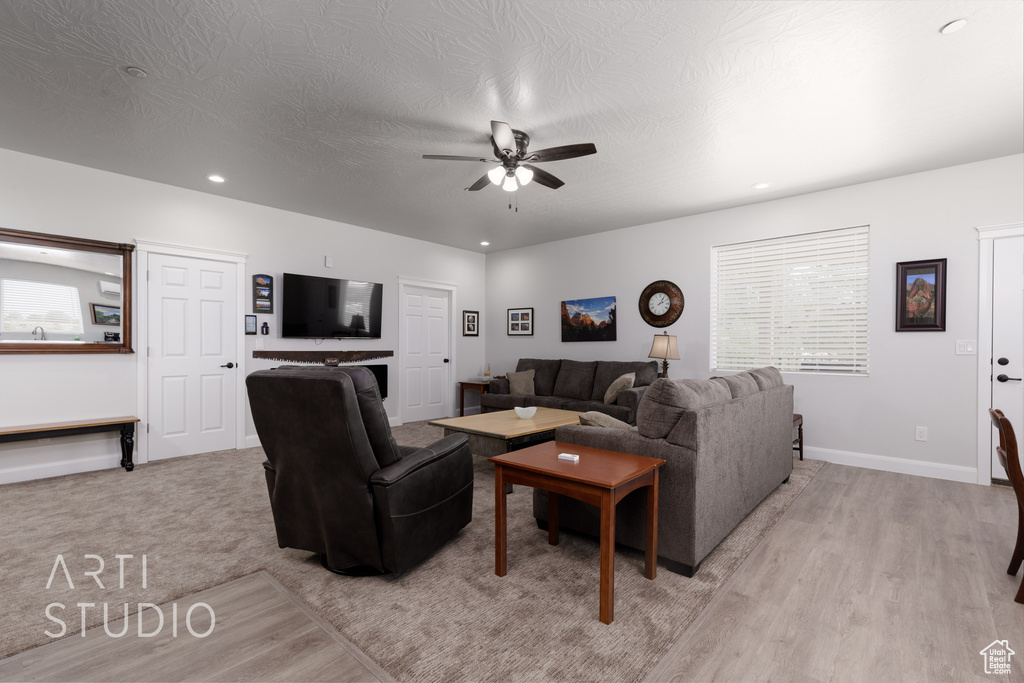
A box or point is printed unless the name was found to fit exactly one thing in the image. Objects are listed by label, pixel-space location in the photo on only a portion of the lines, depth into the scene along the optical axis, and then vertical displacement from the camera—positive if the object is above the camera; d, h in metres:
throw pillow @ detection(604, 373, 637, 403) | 5.00 -0.52
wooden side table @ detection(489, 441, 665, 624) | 1.82 -0.62
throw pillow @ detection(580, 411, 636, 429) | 2.62 -0.48
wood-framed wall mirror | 3.66 +0.36
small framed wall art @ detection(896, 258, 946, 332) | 3.87 +0.38
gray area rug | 1.66 -1.15
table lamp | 5.03 -0.10
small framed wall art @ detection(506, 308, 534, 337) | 6.96 +0.25
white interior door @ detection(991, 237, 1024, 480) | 3.60 +0.08
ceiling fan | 2.77 +1.20
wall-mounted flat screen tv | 5.19 +0.36
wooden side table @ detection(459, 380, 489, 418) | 6.66 -0.73
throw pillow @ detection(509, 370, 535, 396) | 6.17 -0.62
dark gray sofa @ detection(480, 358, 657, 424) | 4.99 -0.62
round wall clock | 5.39 +0.43
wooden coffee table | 3.52 -0.75
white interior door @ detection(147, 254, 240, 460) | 4.36 -0.19
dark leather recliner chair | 1.98 -0.64
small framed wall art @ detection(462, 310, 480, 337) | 7.28 +0.24
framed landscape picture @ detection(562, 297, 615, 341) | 6.05 +0.27
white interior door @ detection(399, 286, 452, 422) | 6.48 -0.22
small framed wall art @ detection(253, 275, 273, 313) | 4.99 +0.48
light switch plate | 3.76 -0.06
